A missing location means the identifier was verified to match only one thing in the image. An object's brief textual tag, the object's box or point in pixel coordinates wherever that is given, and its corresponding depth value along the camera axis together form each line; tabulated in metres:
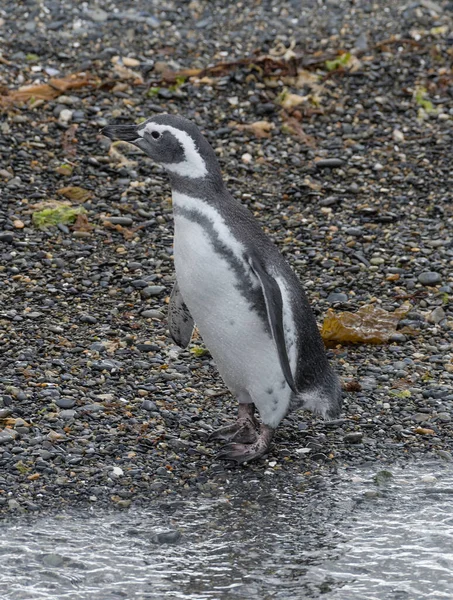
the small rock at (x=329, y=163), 13.72
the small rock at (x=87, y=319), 10.45
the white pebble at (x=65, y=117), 13.70
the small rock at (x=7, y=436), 8.51
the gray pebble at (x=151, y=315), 10.70
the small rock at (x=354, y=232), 12.47
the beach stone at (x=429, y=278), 11.64
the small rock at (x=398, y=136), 14.50
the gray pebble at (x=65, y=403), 9.07
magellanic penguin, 8.13
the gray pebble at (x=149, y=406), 9.23
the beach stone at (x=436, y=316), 10.98
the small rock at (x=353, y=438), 9.11
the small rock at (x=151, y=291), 11.02
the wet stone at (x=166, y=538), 7.67
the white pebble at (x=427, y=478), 8.60
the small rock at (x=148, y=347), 10.13
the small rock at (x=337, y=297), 11.24
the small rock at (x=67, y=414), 8.92
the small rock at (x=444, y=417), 9.41
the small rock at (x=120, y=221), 12.18
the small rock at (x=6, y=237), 11.56
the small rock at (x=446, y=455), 8.93
